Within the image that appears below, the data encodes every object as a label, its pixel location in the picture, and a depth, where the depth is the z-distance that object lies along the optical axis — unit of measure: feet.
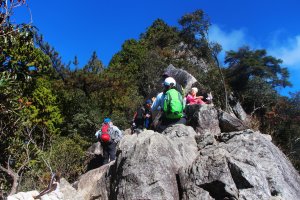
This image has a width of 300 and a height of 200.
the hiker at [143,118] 27.48
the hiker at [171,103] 19.58
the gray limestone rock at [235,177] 16.18
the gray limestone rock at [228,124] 26.53
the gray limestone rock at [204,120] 26.16
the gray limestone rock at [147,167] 16.27
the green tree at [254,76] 51.98
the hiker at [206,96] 33.98
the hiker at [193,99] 28.48
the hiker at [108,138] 25.52
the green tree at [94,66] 48.19
